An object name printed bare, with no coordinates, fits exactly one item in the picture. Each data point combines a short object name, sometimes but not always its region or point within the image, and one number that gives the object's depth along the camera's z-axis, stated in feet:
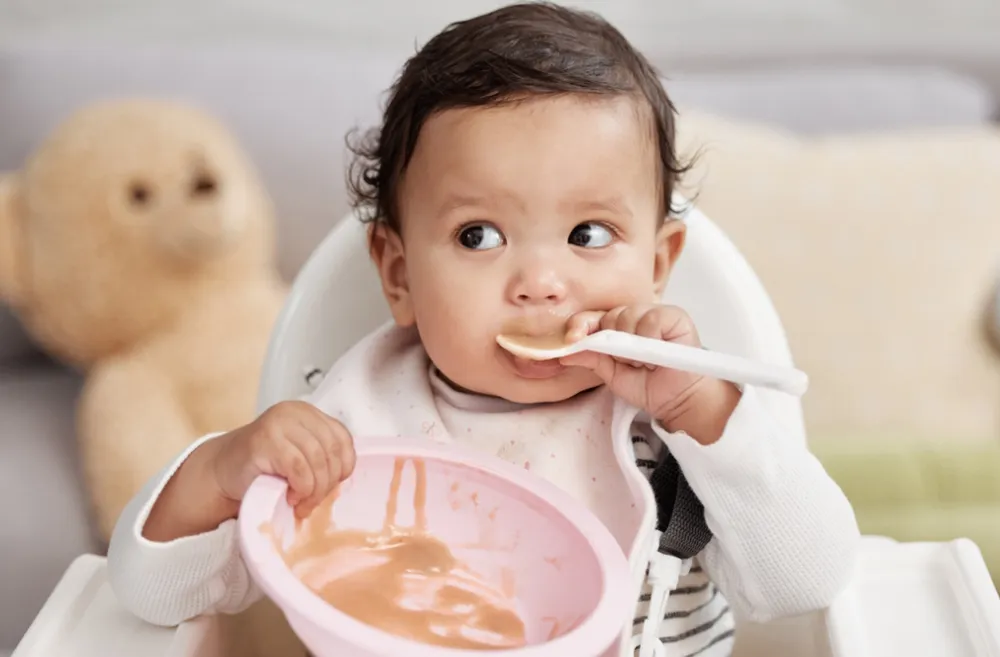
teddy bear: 3.92
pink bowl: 1.57
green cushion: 3.09
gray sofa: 4.72
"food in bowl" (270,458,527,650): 1.83
